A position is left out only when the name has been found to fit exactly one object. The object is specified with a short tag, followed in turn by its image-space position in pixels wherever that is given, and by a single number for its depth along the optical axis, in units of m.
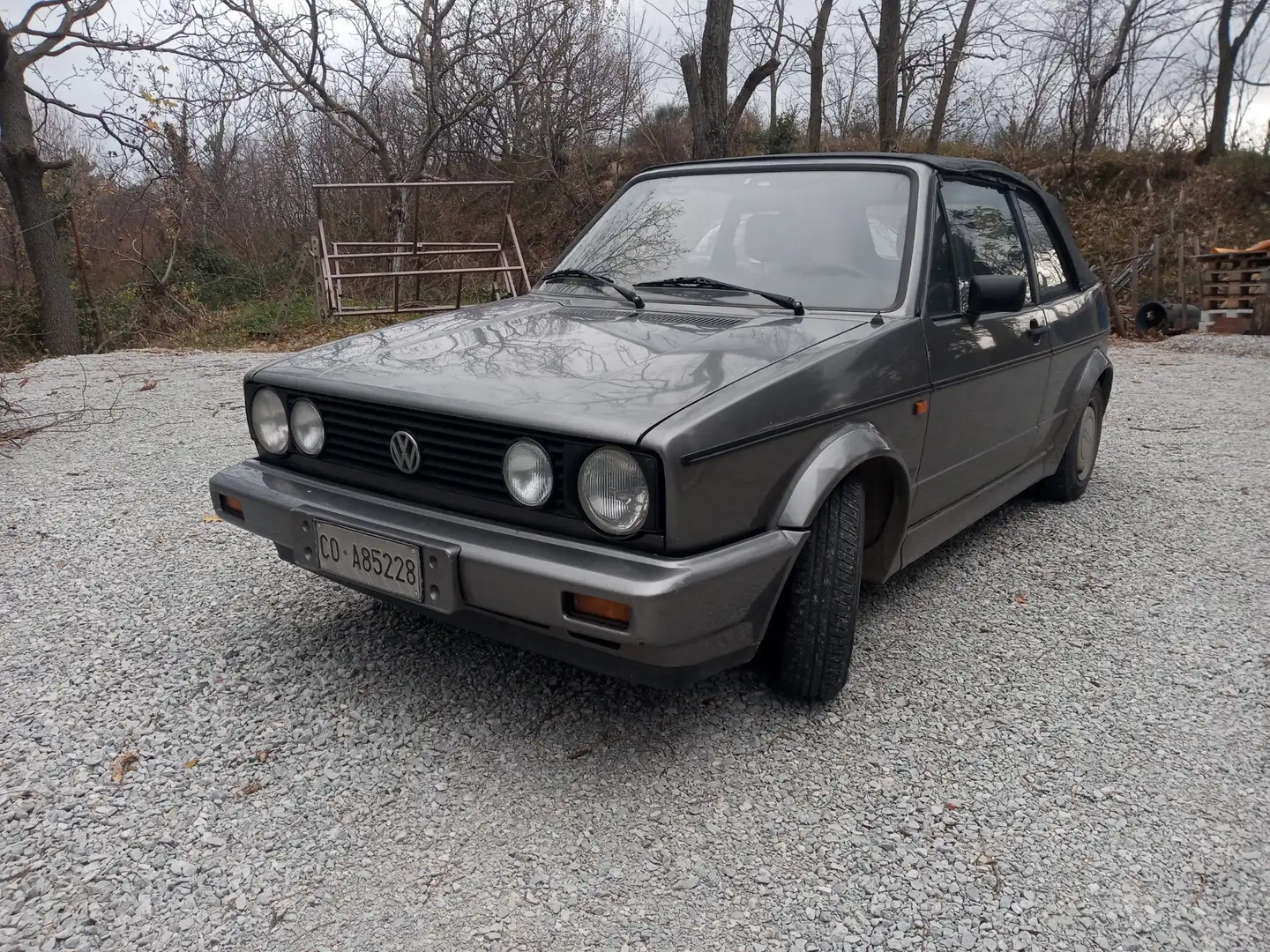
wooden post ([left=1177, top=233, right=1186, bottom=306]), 12.03
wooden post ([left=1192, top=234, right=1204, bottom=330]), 11.95
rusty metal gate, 10.54
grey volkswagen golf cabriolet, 2.02
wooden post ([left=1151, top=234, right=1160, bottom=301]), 12.05
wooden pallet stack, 11.48
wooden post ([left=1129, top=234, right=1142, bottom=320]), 12.13
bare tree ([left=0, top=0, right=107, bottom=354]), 12.67
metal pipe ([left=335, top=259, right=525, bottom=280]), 9.60
